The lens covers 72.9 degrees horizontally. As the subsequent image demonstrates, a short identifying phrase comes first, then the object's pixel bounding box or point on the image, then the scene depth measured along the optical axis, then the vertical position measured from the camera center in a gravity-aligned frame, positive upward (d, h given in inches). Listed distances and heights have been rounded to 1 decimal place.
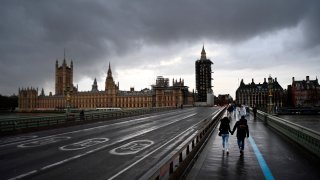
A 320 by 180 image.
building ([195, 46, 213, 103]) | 5477.3 +482.4
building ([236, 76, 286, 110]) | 5088.5 +59.7
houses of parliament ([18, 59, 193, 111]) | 5106.5 +22.4
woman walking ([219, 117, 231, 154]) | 393.3 -60.2
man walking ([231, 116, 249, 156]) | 383.6 -59.1
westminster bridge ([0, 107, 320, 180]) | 290.7 -105.5
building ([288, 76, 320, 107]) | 4115.3 +86.1
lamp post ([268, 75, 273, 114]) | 1183.8 +81.2
